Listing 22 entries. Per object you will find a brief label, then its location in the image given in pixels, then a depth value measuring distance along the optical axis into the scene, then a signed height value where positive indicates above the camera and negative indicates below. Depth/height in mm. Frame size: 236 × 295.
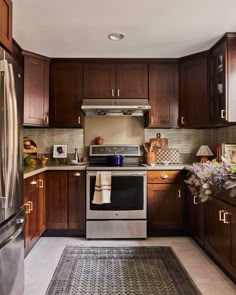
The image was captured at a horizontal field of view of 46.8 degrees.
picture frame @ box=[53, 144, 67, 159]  3854 -39
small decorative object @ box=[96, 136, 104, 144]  3871 +121
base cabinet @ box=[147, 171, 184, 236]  3389 -650
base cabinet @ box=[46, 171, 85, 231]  3402 -635
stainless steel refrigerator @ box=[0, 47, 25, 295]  1598 -192
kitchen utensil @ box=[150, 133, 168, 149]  3902 +113
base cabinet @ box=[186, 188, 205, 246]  2953 -789
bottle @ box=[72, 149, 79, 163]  3816 -122
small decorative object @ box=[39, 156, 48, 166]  3583 -156
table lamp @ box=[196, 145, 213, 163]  3702 -39
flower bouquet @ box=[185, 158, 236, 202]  2104 -259
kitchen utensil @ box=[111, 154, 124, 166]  3664 -154
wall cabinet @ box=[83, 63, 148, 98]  3621 +913
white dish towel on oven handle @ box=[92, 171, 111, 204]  3273 -489
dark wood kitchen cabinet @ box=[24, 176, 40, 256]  2617 -658
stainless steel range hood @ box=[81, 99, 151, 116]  3459 +539
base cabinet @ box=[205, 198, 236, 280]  2178 -739
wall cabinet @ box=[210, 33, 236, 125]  2869 +772
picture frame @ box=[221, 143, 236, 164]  3127 -20
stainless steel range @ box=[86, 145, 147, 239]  3340 -729
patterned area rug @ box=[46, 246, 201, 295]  2164 -1116
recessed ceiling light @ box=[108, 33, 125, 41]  2801 +1178
